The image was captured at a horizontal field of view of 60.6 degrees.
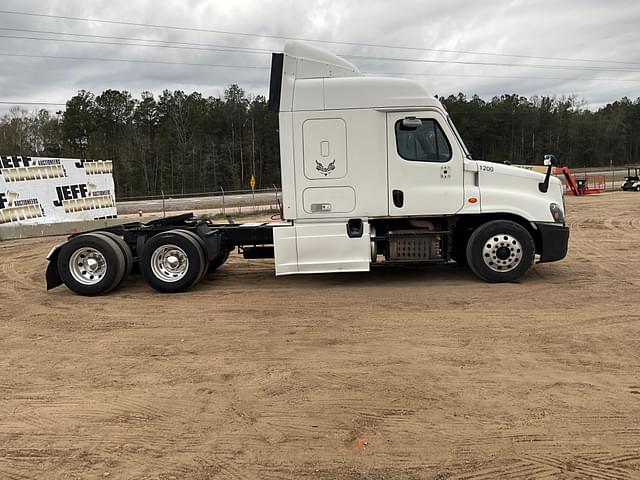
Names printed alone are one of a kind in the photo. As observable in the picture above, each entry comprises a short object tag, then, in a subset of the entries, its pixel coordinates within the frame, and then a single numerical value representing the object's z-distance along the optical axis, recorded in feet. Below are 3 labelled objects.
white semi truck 27.61
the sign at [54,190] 57.77
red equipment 99.35
